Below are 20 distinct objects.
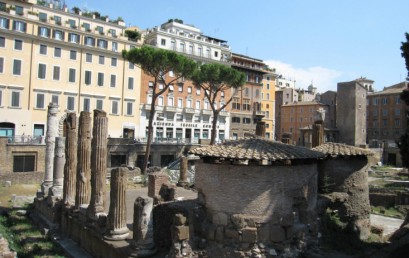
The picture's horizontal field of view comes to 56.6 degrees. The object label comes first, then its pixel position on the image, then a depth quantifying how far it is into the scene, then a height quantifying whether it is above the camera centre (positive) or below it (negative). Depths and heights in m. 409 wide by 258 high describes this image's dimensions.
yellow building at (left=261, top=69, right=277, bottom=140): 56.12 +6.54
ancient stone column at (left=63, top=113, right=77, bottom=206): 14.38 -1.05
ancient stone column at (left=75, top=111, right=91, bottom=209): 13.33 -0.82
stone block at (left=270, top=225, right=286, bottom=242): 8.90 -2.10
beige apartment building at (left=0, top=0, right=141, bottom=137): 32.78 +6.54
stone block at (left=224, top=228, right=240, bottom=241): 8.97 -2.15
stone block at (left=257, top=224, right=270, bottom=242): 8.88 -2.08
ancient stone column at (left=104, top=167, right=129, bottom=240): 10.41 -1.85
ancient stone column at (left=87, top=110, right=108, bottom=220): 11.98 -0.82
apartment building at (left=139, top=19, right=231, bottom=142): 41.84 +4.96
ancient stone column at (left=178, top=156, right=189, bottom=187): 21.51 -1.77
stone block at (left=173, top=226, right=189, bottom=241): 8.76 -2.12
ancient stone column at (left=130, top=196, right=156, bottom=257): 9.44 -2.26
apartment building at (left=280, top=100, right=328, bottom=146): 57.34 +4.67
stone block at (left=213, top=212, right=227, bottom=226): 9.18 -1.85
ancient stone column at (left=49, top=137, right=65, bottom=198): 16.28 -1.22
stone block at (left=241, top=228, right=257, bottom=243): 8.84 -2.13
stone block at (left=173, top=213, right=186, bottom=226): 8.83 -1.83
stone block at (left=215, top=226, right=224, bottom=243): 9.15 -2.21
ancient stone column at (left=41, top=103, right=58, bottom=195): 17.94 -0.16
